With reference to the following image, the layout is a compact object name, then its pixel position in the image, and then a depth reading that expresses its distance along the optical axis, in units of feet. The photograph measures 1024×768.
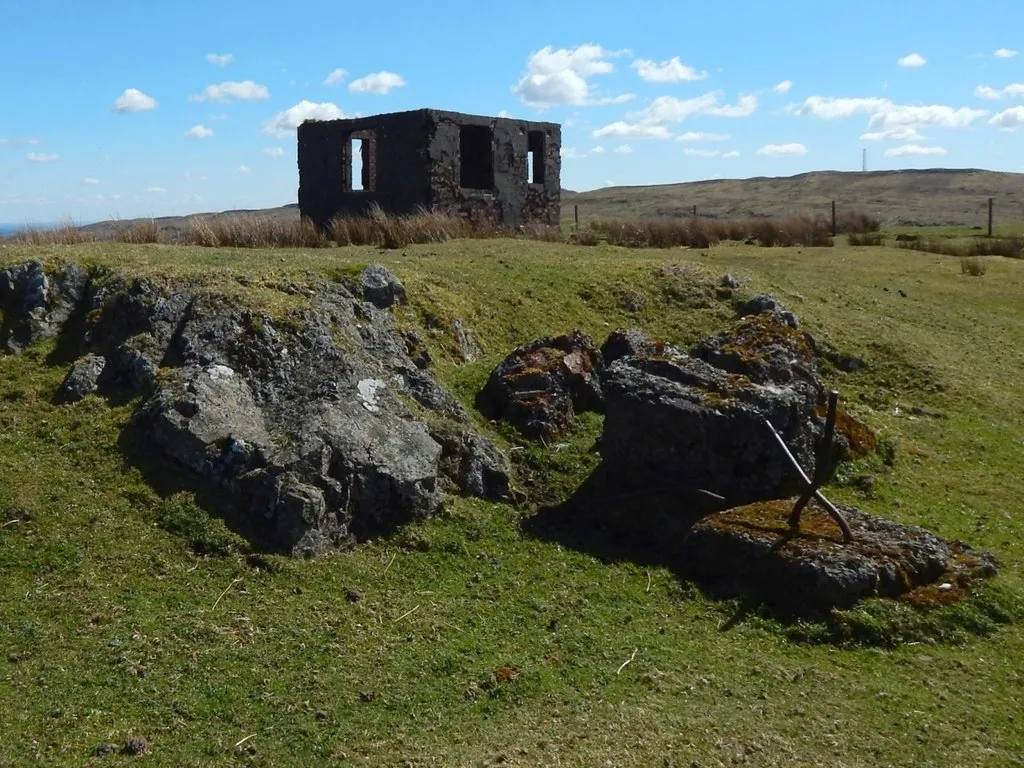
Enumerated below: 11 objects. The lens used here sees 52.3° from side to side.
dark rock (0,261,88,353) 30.42
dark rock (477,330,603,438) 30.27
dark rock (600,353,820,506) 26.37
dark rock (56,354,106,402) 27.35
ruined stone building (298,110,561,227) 70.23
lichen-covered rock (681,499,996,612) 21.66
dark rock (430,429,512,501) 26.61
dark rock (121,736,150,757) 15.80
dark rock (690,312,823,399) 30.50
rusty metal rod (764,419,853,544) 22.81
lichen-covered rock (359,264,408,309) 34.32
